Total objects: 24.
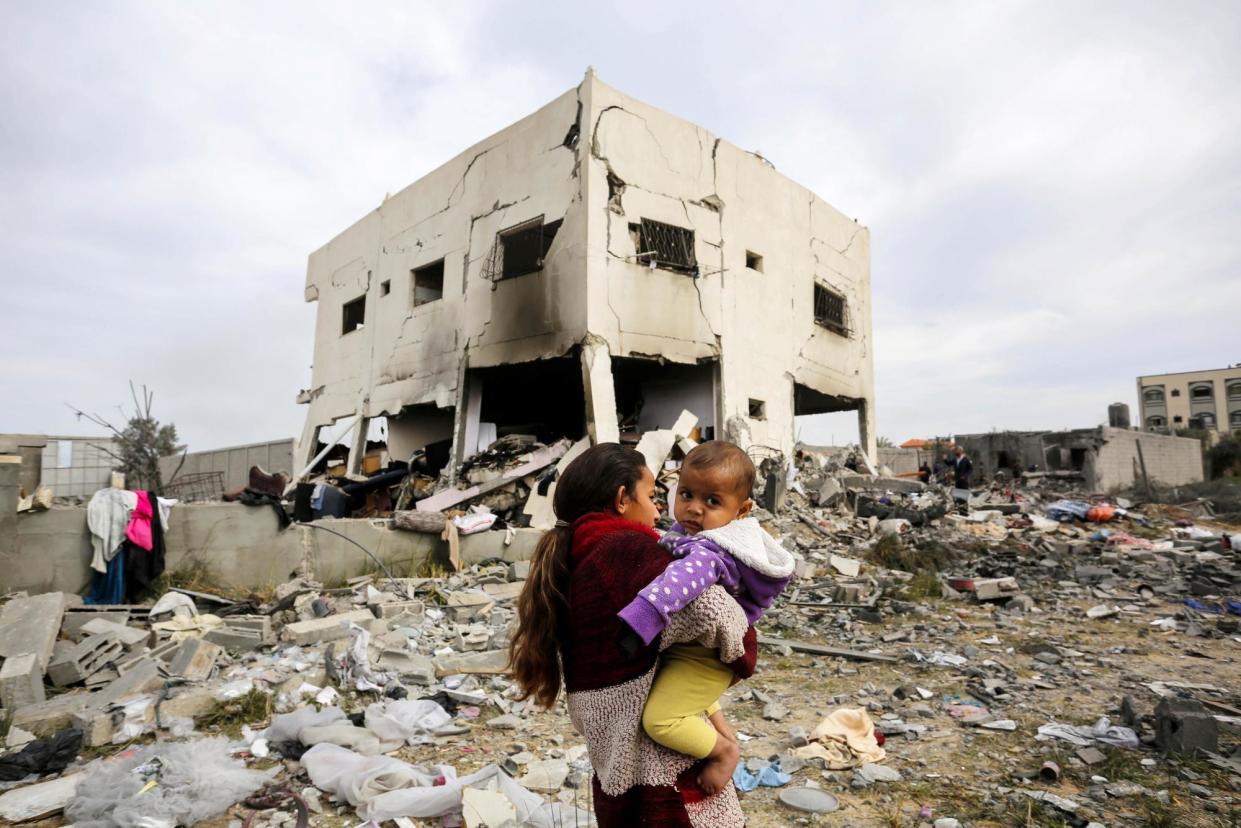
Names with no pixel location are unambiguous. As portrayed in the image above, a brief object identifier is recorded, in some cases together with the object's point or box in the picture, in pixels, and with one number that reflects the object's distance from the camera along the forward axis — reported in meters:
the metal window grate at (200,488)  17.94
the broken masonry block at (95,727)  3.68
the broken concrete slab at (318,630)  5.30
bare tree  14.23
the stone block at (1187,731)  3.16
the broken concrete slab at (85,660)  4.68
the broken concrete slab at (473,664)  4.83
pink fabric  6.16
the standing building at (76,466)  18.20
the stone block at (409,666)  4.65
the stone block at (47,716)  3.91
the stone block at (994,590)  6.97
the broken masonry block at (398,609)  6.10
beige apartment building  48.31
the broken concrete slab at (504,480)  9.57
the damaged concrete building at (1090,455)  17.50
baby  1.23
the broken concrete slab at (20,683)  4.19
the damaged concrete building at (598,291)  10.05
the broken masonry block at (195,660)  4.63
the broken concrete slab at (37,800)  2.84
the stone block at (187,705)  3.97
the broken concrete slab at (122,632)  5.21
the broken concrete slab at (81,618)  5.32
